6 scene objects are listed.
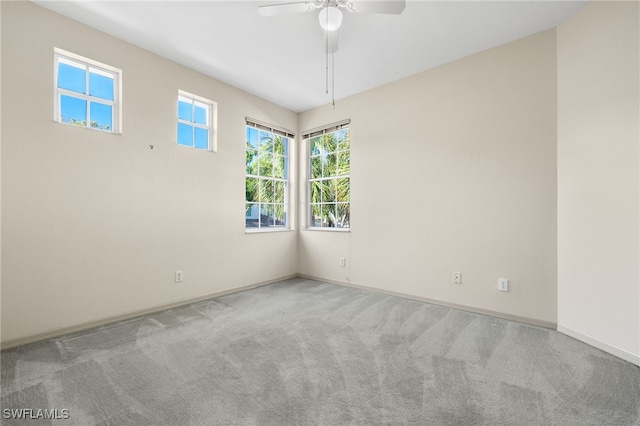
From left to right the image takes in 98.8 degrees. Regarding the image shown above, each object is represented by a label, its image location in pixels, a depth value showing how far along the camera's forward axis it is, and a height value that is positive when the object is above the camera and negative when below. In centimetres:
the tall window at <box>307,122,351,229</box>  432 +57
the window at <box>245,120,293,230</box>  420 +58
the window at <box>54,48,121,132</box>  253 +117
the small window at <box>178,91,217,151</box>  338 +117
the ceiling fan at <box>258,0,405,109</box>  189 +146
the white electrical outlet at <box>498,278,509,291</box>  286 -75
